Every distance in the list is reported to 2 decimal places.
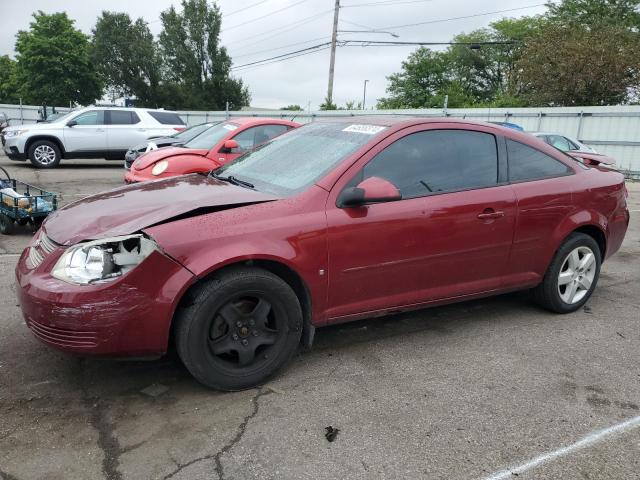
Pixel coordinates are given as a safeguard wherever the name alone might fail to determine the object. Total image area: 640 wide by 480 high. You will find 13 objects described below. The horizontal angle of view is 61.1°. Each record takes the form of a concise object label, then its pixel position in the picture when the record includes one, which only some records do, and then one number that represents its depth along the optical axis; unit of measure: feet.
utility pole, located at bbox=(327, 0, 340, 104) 101.42
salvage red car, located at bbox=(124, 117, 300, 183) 24.59
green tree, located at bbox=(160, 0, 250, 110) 198.80
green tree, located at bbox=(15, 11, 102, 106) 169.78
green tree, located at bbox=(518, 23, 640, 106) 86.99
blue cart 21.01
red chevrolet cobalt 9.11
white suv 45.62
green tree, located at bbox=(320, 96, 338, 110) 101.06
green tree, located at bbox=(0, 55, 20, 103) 211.41
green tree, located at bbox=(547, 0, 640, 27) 126.50
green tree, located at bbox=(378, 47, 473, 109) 186.09
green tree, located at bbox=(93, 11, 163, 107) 193.47
